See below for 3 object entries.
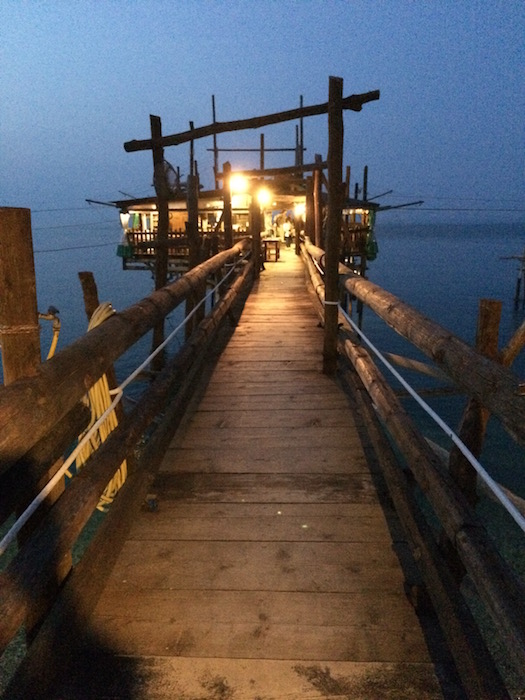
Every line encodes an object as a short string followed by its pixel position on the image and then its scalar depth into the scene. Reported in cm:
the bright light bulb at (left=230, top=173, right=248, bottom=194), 1416
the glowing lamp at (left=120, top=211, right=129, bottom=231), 2728
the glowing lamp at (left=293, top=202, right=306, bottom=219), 2179
